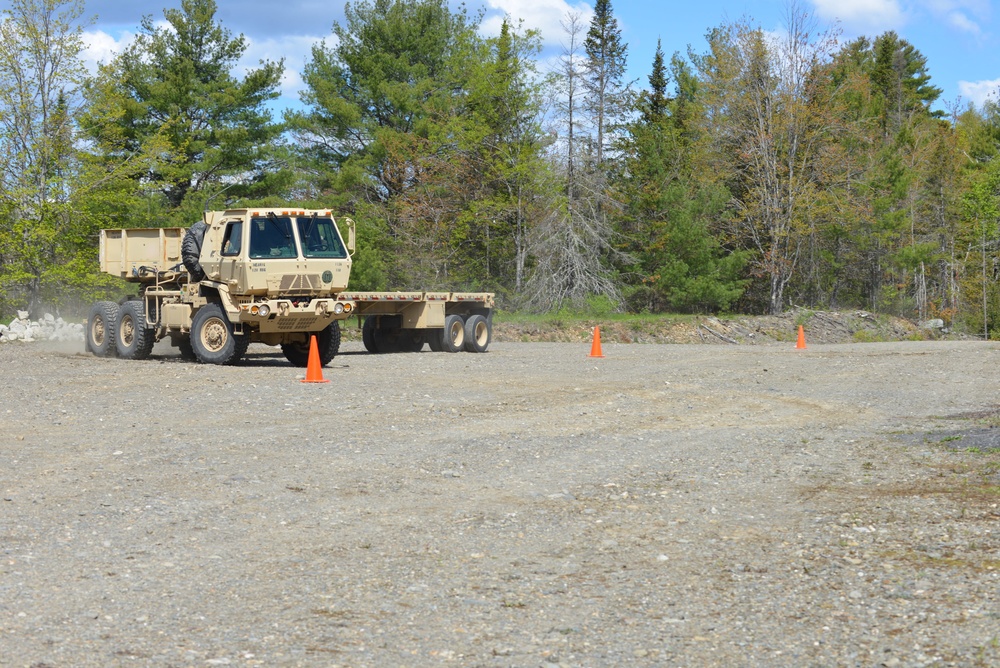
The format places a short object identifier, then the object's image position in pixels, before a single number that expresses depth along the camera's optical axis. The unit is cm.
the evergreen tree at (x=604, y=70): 4959
